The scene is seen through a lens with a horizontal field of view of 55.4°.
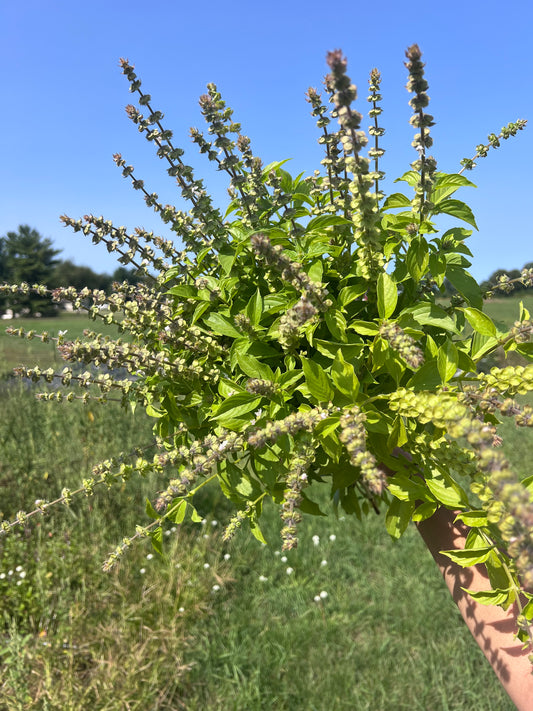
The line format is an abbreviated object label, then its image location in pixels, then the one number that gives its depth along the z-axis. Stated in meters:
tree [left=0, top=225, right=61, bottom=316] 40.78
